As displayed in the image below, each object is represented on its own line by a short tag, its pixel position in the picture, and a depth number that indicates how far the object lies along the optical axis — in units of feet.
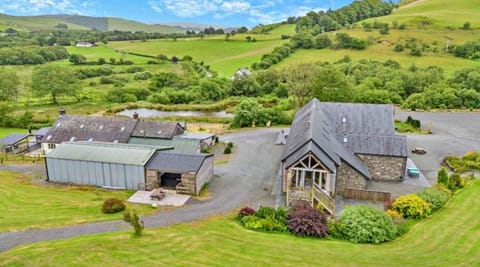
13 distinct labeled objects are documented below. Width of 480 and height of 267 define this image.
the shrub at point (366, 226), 64.59
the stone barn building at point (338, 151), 82.23
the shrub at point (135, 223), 61.41
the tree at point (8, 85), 213.46
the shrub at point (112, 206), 75.51
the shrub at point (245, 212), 73.36
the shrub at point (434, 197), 76.95
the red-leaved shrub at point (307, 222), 66.13
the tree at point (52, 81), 220.43
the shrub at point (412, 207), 73.87
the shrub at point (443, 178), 88.94
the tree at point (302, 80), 173.78
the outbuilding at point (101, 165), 90.63
